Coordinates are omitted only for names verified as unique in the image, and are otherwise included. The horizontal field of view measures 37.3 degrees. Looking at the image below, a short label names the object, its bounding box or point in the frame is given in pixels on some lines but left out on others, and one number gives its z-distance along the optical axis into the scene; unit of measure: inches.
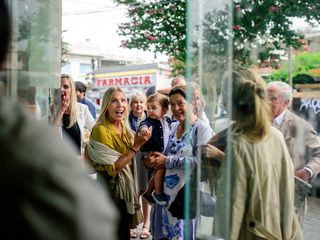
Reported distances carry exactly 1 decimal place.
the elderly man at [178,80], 184.0
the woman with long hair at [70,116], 165.0
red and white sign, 778.2
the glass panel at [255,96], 97.7
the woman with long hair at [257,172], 96.4
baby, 162.1
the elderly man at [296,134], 99.0
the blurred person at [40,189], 27.3
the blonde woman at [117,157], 146.6
